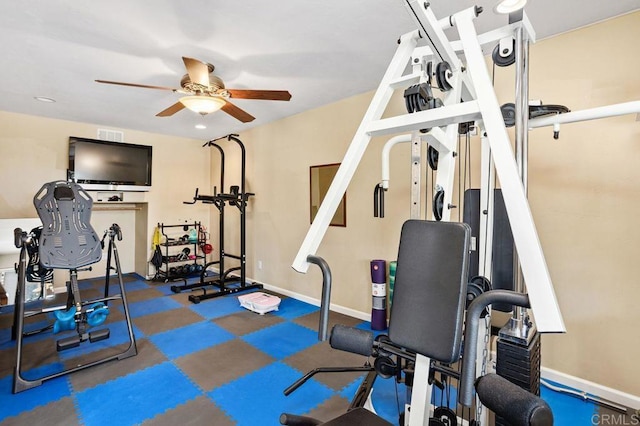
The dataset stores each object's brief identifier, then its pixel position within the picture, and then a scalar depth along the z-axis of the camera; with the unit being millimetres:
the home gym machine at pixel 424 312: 1186
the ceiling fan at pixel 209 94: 2681
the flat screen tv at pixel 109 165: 4793
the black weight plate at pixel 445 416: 1479
